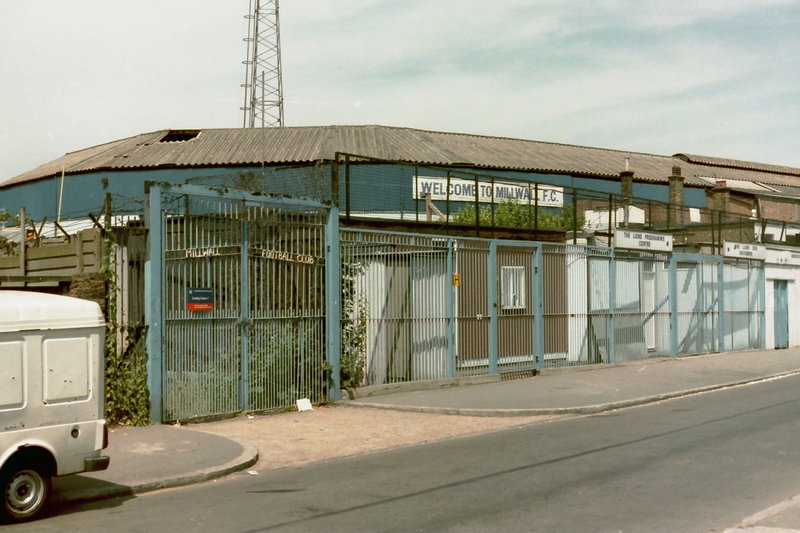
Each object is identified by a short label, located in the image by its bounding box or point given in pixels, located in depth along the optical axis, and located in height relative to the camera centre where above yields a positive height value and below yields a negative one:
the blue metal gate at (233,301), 13.24 -0.22
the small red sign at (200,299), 13.49 -0.16
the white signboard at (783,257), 31.79 +0.93
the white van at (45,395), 7.70 -0.96
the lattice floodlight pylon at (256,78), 53.28 +13.18
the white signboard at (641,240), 23.98 +1.24
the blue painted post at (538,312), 21.11 -0.65
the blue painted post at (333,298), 15.96 -0.20
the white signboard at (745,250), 29.36 +1.12
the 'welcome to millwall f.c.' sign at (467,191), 48.56 +5.32
